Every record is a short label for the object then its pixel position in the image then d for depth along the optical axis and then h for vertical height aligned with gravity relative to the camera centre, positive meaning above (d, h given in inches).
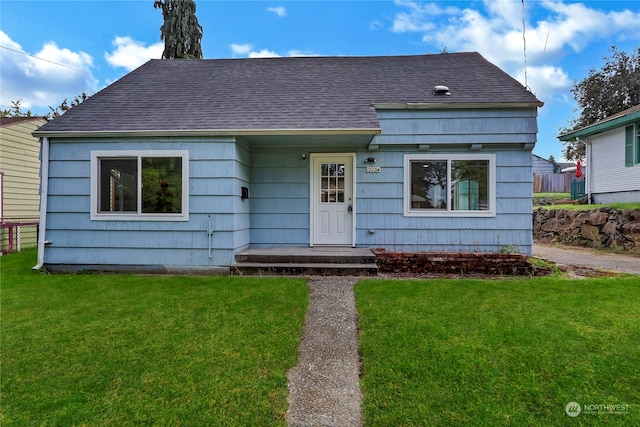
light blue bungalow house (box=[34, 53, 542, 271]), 218.7 +38.1
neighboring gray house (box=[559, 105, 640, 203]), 357.7 +81.3
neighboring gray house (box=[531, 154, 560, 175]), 1037.8 +186.4
